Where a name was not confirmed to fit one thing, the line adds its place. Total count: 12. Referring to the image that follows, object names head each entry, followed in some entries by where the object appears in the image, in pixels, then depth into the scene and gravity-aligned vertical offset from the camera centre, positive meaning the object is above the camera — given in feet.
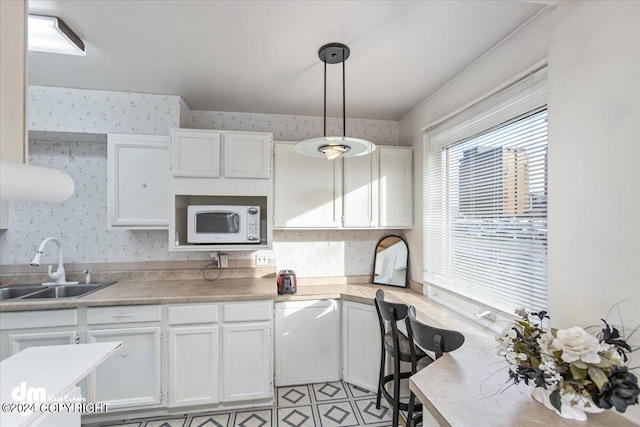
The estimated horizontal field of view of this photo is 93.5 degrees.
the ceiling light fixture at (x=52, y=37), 5.27 +3.33
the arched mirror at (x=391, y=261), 9.87 -1.58
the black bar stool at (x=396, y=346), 6.24 -2.91
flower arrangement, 2.90 -1.58
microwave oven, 8.34 -0.28
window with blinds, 5.25 +0.32
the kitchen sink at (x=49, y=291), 7.94 -2.07
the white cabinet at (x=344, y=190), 9.12 +0.76
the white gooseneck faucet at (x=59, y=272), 8.16 -1.60
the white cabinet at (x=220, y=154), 8.21 +1.68
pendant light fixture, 5.44 +1.32
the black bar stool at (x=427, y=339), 4.65 -2.02
